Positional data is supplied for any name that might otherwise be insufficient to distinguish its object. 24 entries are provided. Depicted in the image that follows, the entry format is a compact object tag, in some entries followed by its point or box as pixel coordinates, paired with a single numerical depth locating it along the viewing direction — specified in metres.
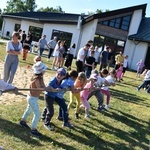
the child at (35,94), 3.57
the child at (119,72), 10.75
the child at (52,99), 3.82
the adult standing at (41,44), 11.83
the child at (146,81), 9.38
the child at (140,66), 13.86
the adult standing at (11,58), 5.32
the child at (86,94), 4.88
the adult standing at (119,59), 11.30
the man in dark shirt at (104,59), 10.20
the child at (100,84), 5.35
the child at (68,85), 3.92
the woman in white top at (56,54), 10.28
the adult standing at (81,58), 7.71
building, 19.41
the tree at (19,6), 49.06
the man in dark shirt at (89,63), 7.79
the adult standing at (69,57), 10.57
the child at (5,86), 2.93
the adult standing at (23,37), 12.35
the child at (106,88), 5.79
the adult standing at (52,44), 11.82
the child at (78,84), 4.48
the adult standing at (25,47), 11.08
